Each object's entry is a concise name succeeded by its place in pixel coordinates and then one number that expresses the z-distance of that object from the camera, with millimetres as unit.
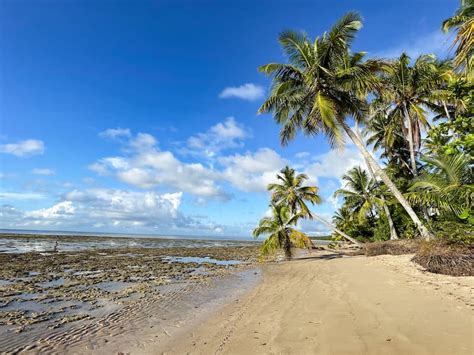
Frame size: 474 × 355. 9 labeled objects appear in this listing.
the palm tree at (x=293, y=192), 24172
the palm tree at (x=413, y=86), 18578
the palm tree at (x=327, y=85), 14441
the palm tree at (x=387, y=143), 25006
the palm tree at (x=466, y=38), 7594
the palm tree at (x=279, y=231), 20547
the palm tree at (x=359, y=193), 29000
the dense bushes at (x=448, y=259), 8781
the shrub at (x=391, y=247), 15898
